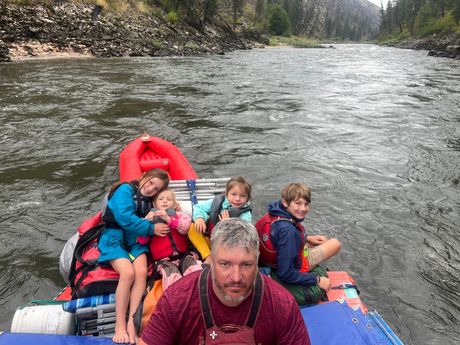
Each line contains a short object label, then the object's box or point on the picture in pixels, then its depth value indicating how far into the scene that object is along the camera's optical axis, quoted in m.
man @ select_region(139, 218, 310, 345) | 1.81
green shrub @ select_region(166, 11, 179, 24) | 33.24
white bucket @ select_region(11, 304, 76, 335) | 2.75
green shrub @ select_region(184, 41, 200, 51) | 30.15
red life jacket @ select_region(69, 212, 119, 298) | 3.08
